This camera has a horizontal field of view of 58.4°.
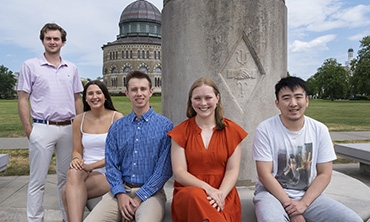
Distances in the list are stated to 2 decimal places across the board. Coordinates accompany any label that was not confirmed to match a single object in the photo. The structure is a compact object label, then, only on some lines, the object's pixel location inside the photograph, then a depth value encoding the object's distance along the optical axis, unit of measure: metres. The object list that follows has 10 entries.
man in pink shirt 3.34
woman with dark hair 2.98
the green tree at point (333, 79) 65.00
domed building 77.12
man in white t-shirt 2.62
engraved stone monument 3.72
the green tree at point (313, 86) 75.90
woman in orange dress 2.60
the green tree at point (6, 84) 78.75
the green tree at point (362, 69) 52.53
